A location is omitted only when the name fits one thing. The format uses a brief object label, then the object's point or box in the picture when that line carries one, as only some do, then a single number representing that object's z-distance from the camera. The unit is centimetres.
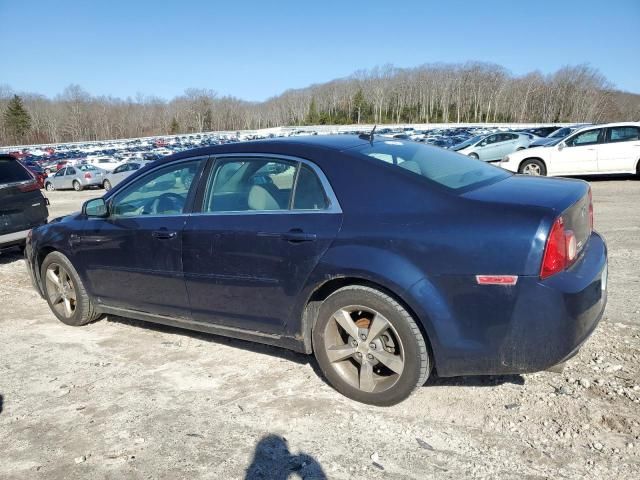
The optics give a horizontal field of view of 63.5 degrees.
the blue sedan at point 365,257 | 263
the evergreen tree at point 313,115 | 13991
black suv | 730
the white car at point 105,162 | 3259
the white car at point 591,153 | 1312
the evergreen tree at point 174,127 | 13800
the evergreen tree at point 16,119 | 10800
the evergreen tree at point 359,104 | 13800
